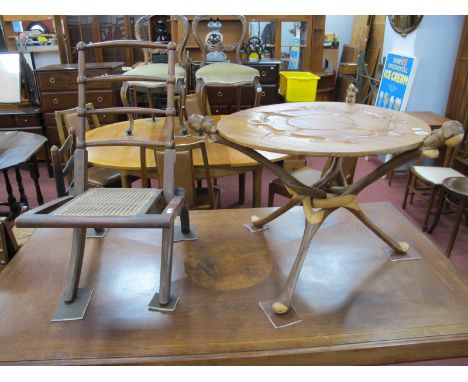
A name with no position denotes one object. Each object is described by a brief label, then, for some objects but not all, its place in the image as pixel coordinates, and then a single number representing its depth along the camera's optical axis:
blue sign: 3.66
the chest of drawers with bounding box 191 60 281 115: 4.33
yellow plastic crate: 4.54
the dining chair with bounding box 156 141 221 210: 1.97
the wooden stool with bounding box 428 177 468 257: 2.47
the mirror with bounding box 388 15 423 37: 3.55
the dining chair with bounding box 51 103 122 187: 2.75
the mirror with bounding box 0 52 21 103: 4.07
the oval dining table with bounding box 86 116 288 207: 2.50
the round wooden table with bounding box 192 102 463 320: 1.17
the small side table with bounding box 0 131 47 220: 2.61
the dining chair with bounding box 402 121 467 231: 2.87
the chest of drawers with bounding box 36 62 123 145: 4.04
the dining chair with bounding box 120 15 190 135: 2.96
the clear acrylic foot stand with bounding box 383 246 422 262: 1.65
